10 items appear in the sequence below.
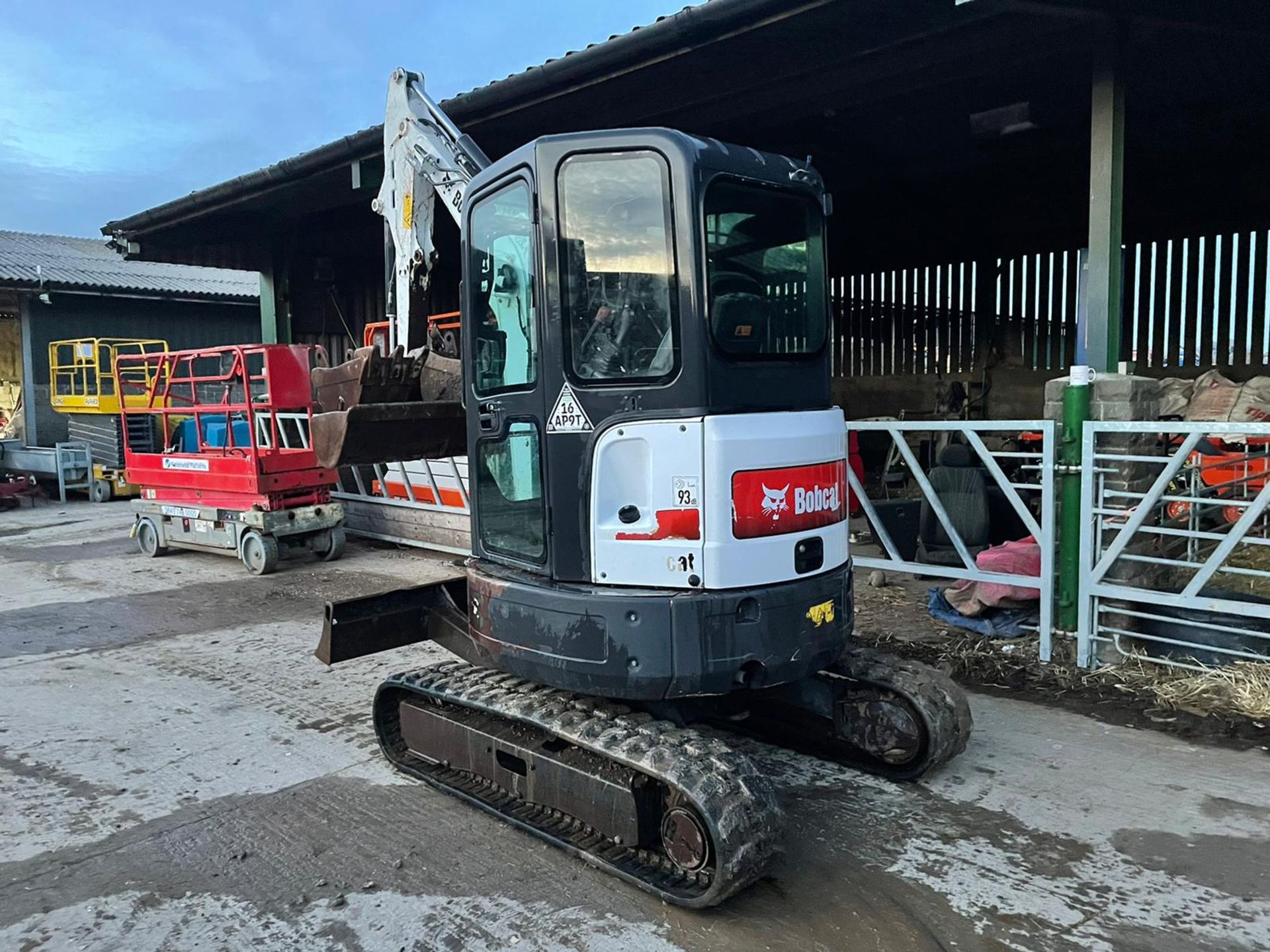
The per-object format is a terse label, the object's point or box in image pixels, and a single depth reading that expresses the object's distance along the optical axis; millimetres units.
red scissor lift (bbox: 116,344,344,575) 9203
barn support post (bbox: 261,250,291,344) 14898
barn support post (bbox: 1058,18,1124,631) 6109
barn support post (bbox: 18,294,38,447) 19031
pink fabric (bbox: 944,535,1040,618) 5934
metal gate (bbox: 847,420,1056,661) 5535
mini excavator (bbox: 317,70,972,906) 3248
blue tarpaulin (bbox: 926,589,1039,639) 5980
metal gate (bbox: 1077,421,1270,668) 4957
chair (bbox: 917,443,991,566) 6730
